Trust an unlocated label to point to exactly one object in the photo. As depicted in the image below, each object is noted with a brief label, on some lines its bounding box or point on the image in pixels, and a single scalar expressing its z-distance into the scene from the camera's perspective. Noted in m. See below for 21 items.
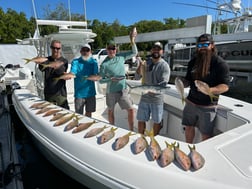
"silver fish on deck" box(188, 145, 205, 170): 1.41
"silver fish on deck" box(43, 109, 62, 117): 2.43
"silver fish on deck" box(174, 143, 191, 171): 1.41
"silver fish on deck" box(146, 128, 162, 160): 1.52
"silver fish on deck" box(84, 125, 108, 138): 1.87
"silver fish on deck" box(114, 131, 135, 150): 1.67
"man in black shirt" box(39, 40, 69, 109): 2.93
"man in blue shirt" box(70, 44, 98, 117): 3.03
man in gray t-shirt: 2.69
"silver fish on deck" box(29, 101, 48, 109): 2.78
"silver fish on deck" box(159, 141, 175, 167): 1.45
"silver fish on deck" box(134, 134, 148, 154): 1.60
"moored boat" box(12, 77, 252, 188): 1.35
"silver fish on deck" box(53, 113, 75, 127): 2.16
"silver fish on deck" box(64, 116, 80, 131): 2.04
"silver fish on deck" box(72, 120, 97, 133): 1.98
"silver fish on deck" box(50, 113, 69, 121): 2.29
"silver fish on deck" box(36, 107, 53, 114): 2.53
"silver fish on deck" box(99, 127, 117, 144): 1.77
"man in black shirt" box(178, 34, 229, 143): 2.03
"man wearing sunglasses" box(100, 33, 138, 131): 3.06
